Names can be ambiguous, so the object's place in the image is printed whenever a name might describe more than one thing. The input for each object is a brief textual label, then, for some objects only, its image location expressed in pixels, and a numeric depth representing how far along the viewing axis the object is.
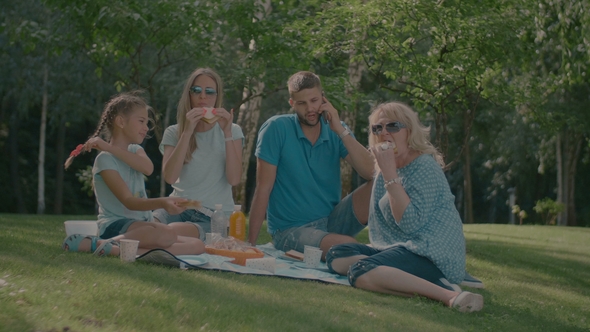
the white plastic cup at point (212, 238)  6.60
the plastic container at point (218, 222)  6.88
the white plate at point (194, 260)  5.74
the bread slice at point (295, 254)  6.65
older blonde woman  5.38
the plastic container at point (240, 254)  6.21
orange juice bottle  7.07
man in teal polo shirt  6.91
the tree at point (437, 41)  9.69
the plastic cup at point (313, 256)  6.39
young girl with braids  5.98
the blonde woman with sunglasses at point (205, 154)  6.95
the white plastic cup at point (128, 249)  5.60
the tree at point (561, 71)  9.79
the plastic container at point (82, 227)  6.54
